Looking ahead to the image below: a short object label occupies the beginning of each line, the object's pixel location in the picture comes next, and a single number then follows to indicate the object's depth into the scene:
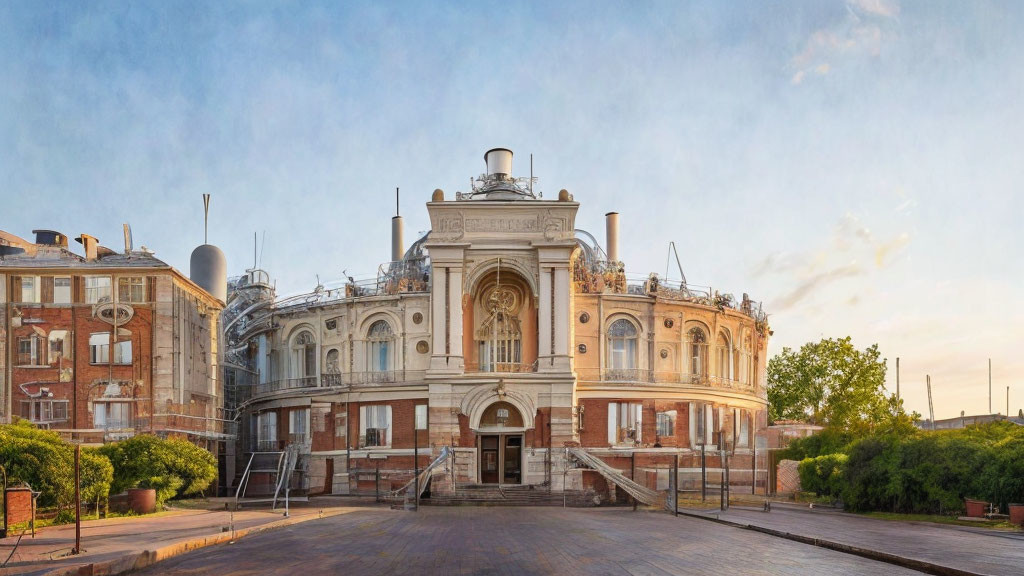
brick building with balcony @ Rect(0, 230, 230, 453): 51.66
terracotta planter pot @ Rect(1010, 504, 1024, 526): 32.81
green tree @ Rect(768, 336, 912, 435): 80.81
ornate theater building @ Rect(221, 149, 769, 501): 55.47
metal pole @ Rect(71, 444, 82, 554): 22.25
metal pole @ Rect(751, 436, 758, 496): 64.50
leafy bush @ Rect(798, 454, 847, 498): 47.81
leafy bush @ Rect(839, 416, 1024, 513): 36.41
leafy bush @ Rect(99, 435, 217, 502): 42.22
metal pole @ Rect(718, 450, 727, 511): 62.10
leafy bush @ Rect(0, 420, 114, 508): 32.97
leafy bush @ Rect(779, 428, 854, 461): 59.07
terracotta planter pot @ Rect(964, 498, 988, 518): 36.72
